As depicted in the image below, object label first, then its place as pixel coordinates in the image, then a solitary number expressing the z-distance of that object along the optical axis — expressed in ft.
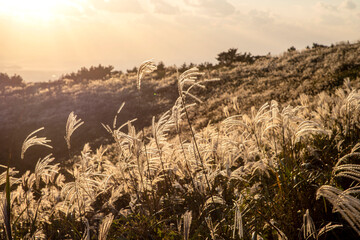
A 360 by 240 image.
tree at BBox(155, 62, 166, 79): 104.03
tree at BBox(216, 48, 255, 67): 117.21
